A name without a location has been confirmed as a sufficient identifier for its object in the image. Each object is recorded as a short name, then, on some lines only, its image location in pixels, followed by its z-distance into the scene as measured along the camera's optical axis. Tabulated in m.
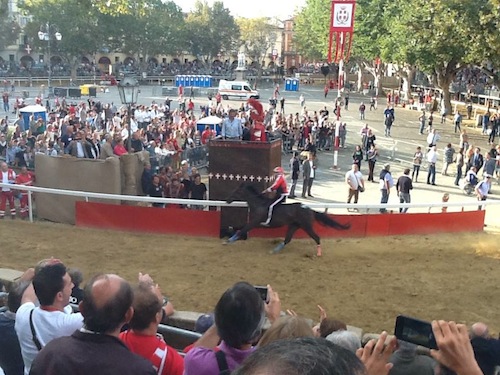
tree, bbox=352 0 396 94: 50.19
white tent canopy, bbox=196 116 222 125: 27.20
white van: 54.78
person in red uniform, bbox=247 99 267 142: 13.01
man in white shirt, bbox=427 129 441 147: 26.75
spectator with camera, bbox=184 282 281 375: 3.21
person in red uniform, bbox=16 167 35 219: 13.80
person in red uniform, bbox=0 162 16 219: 13.66
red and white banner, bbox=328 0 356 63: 21.41
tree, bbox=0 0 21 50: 75.81
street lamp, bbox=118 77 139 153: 15.55
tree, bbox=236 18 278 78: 108.00
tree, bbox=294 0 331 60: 61.62
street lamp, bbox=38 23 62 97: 45.03
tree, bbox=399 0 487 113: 37.06
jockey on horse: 11.87
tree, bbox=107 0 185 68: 78.94
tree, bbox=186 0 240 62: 94.69
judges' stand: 12.81
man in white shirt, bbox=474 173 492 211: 17.60
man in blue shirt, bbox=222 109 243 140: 14.68
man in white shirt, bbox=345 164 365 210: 17.70
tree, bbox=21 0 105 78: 69.75
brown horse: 11.88
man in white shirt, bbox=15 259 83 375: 3.96
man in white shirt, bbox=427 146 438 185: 22.16
